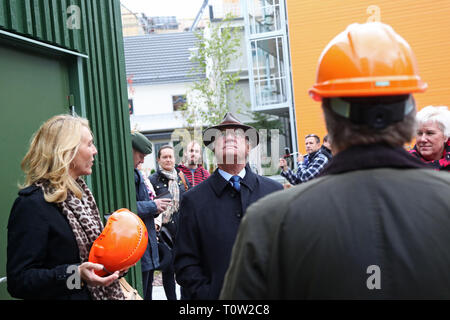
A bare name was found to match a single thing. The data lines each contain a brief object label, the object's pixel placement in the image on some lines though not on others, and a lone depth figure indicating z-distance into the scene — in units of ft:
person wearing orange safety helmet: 4.38
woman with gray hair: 13.80
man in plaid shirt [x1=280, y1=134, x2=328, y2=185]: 22.03
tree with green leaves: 92.02
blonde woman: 9.02
